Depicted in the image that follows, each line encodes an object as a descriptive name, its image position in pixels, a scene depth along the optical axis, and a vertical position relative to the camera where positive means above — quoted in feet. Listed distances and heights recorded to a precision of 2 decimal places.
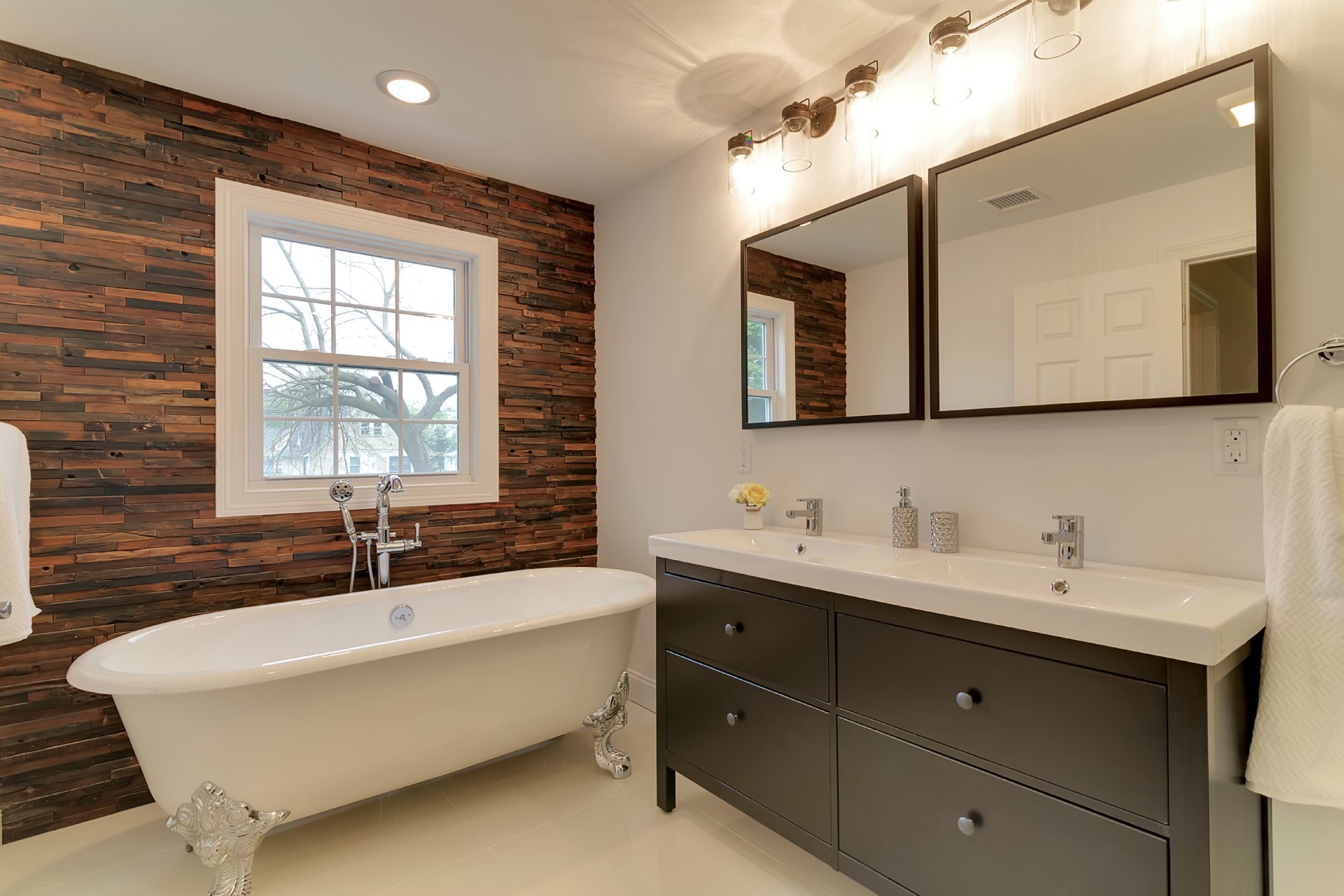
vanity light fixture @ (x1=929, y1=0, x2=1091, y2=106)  5.08 +3.36
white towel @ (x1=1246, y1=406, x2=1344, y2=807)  3.73 -1.05
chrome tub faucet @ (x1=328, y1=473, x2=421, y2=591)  8.57 -1.06
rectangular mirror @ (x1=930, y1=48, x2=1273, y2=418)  4.55 +1.51
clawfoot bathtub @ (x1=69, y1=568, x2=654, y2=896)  5.47 -2.30
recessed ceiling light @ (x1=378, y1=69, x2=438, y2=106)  7.41 +4.27
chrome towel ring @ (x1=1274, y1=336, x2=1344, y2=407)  4.18 +0.61
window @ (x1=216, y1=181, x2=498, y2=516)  8.18 +1.44
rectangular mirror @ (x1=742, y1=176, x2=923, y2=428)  6.60 +1.51
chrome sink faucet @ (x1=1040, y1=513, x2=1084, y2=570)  5.15 -0.73
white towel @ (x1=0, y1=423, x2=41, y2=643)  5.64 -0.77
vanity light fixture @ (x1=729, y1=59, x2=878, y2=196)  6.49 +3.56
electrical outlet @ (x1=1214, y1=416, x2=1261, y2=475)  4.55 +0.01
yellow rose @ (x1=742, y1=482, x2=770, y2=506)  7.88 -0.51
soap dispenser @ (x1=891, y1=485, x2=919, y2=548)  6.31 -0.74
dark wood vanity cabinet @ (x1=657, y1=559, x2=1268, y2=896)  3.64 -2.05
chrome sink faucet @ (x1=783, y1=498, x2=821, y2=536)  7.32 -0.71
